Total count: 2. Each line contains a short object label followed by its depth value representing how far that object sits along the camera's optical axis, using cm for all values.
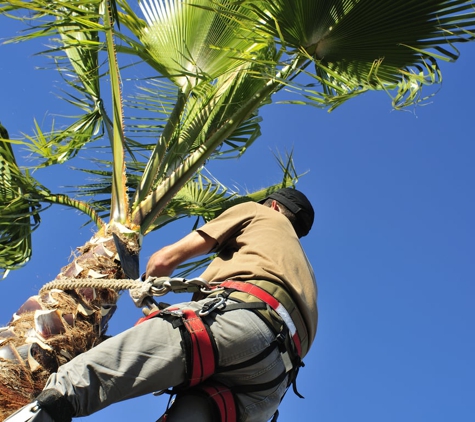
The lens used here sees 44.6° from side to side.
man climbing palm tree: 199
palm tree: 289
